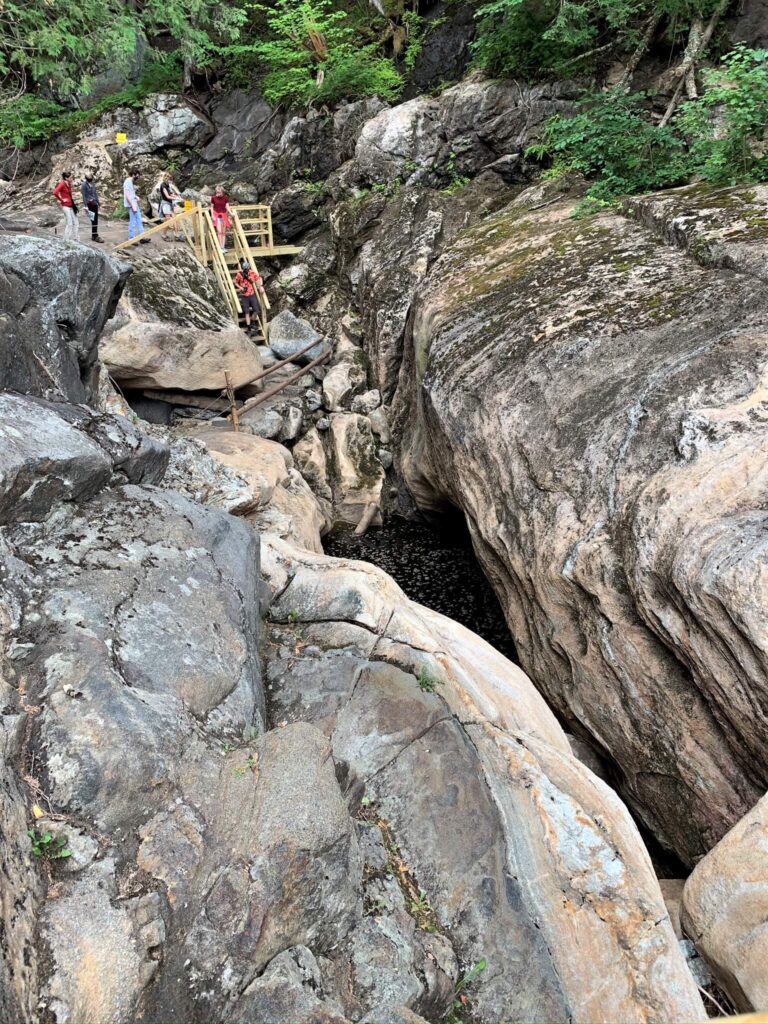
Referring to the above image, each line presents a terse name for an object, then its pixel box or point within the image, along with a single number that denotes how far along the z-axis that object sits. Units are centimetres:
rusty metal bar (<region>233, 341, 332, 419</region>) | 1534
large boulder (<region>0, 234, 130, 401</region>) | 641
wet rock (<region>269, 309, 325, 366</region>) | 1756
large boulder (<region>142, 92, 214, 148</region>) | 2305
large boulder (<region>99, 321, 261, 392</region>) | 1370
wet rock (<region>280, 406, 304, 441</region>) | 1552
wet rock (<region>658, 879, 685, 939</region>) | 553
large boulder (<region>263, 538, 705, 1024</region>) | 405
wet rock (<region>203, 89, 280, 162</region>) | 2217
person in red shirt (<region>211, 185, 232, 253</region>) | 1777
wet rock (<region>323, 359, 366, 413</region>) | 1647
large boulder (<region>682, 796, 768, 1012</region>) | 472
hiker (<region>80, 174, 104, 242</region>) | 1667
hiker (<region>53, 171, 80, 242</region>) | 1433
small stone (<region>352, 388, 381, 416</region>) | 1638
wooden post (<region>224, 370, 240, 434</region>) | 1476
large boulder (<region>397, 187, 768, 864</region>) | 595
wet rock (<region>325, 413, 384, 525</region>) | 1503
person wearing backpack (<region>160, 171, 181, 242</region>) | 1825
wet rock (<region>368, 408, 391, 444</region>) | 1589
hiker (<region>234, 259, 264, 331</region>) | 1772
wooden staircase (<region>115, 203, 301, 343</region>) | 1727
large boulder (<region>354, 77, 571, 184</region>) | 1625
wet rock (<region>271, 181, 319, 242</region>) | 1997
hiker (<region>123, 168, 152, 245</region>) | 1677
